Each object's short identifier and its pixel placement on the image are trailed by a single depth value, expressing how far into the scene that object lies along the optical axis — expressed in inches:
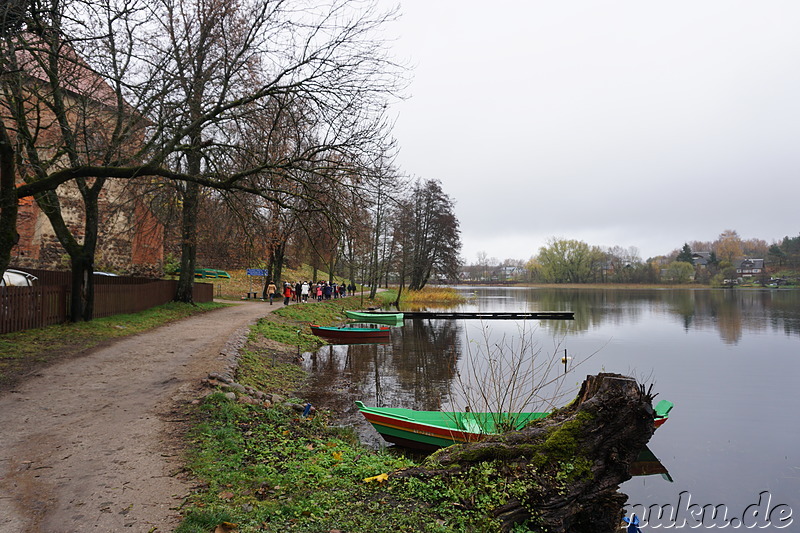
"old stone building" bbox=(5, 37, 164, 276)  360.7
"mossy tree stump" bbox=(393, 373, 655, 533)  171.0
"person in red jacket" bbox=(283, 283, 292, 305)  1097.4
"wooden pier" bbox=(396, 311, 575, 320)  1374.9
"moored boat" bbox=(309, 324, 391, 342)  837.2
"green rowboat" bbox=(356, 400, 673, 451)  292.8
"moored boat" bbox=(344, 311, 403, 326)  1112.8
